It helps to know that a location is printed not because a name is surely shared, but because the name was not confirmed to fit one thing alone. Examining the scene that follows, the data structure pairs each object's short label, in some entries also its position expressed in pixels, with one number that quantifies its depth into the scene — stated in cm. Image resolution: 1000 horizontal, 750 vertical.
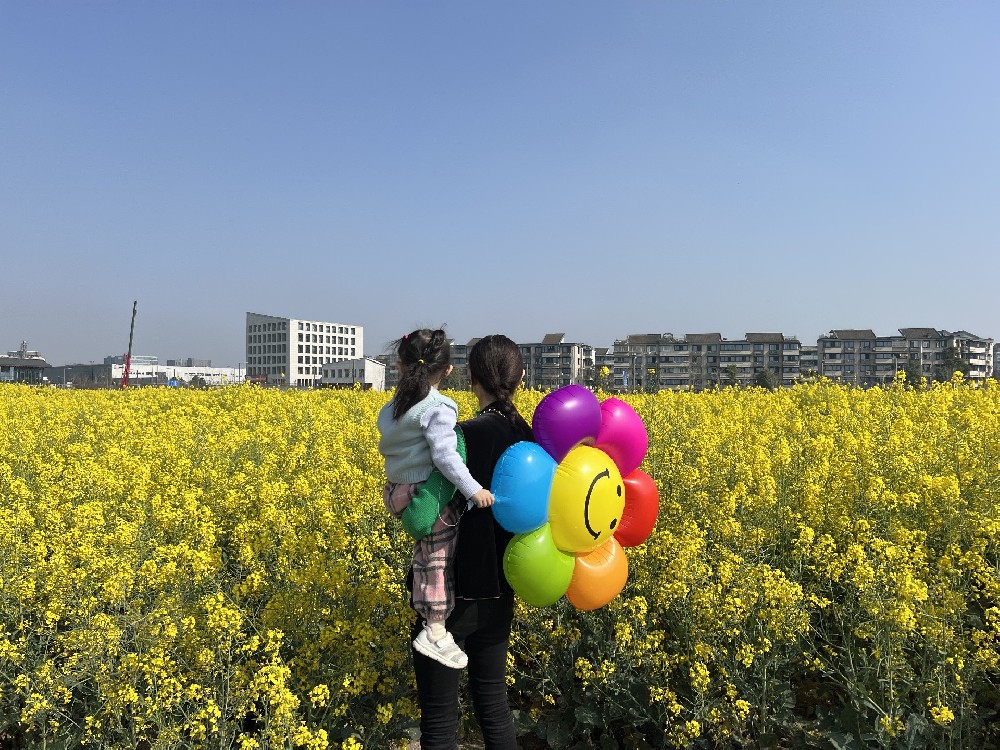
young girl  207
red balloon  258
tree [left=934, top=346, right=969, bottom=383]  7833
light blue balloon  208
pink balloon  245
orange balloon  238
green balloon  217
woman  218
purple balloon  223
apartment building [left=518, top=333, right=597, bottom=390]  10425
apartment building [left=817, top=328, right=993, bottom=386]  9794
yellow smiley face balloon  220
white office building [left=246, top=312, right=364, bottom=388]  13200
